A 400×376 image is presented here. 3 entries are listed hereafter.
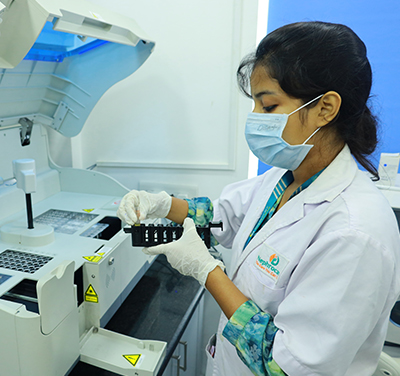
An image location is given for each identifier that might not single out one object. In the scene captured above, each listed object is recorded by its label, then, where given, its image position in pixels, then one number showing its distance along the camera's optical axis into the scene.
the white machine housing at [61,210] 0.81
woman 0.64
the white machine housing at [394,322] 1.65
